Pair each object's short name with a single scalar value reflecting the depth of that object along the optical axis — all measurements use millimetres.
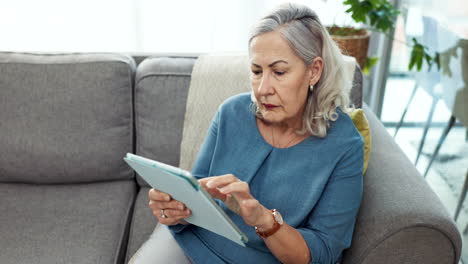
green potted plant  2148
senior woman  1116
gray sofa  1539
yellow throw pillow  1320
